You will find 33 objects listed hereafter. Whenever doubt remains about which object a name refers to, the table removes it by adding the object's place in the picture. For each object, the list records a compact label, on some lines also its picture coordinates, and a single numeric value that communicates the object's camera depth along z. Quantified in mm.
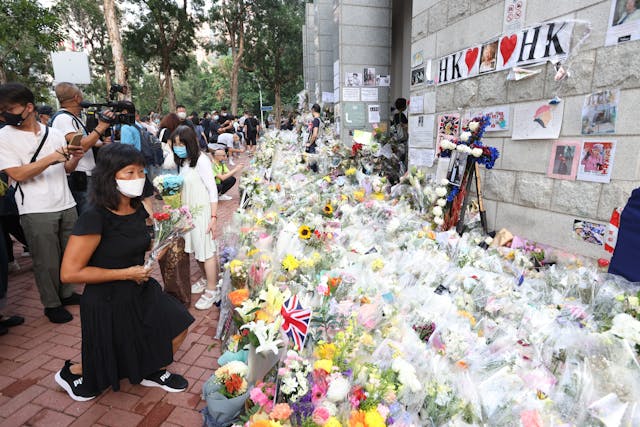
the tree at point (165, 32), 16938
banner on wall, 3229
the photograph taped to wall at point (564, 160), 3221
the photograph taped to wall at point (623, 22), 2691
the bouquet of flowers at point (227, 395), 1602
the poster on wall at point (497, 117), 3854
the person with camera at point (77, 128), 3201
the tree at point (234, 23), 19078
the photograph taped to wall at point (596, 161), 2961
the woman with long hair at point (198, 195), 3264
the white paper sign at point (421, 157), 5246
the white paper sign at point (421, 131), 5211
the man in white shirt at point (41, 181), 2721
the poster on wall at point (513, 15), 3557
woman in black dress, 1938
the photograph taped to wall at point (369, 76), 7926
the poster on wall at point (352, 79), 7828
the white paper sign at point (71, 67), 4863
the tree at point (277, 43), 20781
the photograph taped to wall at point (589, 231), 3113
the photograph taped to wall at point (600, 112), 2889
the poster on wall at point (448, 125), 4684
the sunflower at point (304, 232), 2753
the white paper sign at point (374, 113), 8094
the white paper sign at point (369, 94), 8016
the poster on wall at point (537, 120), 3328
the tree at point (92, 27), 18922
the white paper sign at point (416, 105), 5352
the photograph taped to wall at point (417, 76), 5309
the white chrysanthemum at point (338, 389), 1322
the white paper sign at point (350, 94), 7875
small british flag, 1543
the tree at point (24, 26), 9836
